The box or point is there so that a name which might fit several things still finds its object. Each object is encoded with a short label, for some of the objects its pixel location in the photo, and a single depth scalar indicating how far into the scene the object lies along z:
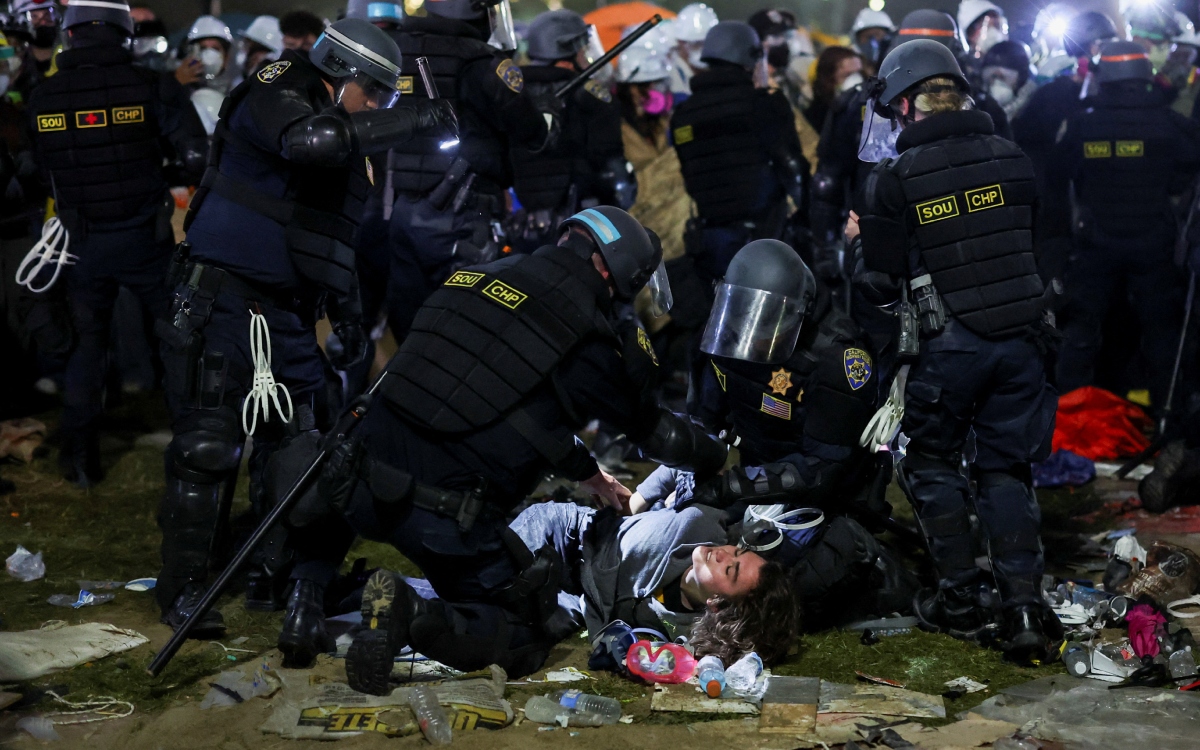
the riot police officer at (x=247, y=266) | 9.28
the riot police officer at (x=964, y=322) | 9.24
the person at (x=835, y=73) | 18.12
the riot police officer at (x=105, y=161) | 12.44
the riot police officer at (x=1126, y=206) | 15.30
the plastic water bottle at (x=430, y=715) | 7.50
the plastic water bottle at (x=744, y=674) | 8.43
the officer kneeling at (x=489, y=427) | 8.03
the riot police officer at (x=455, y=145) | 12.61
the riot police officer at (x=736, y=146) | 15.84
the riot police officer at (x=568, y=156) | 16.42
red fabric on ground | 14.84
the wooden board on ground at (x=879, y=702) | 7.89
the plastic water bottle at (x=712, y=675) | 8.31
